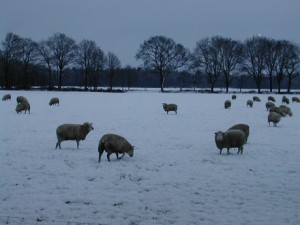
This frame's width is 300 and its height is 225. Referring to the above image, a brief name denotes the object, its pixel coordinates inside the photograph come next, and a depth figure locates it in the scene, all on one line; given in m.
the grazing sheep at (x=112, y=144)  11.82
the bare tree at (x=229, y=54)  81.12
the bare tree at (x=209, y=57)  81.88
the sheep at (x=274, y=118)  22.35
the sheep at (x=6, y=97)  41.23
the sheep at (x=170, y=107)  29.91
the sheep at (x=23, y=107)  27.17
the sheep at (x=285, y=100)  42.75
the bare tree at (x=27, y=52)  81.38
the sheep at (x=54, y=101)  35.39
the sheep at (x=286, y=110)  28.67
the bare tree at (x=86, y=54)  86.75
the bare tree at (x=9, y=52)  78.12
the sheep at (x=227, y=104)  35.76
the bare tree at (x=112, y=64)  97.84
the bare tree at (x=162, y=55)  81.12
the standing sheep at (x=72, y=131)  13.80
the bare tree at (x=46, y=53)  83.06
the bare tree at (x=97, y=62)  88.25
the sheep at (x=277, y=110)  27.69
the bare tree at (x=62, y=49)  82.94
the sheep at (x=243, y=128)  15.70
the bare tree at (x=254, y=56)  80.56
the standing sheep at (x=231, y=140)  13.64
